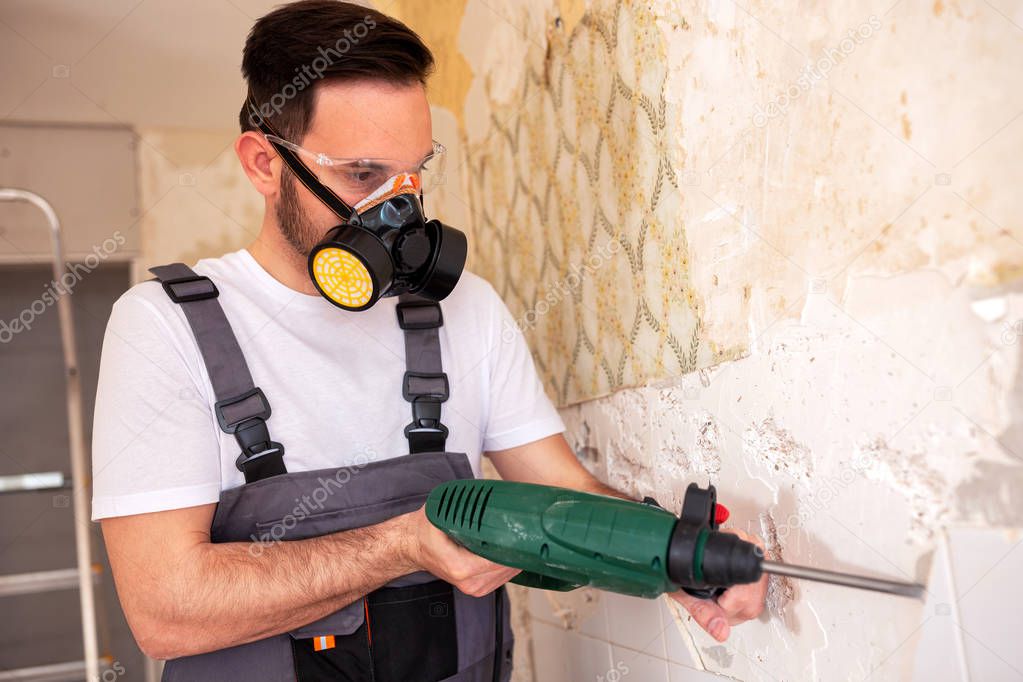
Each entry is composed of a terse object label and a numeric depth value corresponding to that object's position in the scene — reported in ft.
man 3.64
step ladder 9.00
